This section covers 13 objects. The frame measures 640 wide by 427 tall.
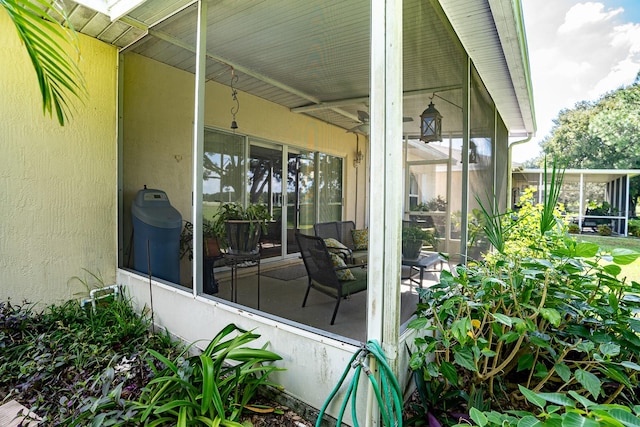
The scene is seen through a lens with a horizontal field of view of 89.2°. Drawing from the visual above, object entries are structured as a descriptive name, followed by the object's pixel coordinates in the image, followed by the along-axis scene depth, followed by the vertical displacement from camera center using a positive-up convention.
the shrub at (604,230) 12.62 -0.81
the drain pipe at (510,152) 7.27 +1.29
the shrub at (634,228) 12.14 -0.69
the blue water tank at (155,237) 3.16 -0.30
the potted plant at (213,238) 3.18 -0.30
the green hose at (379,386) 1.48 -0.83
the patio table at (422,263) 2.22 -0.40
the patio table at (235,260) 3.07 -0.51
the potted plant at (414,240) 1.95 -0.22
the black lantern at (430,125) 2.57 +0.68
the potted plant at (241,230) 3.05 -0.22
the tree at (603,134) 17.16 +4.58
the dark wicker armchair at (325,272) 2.87 -0.61
